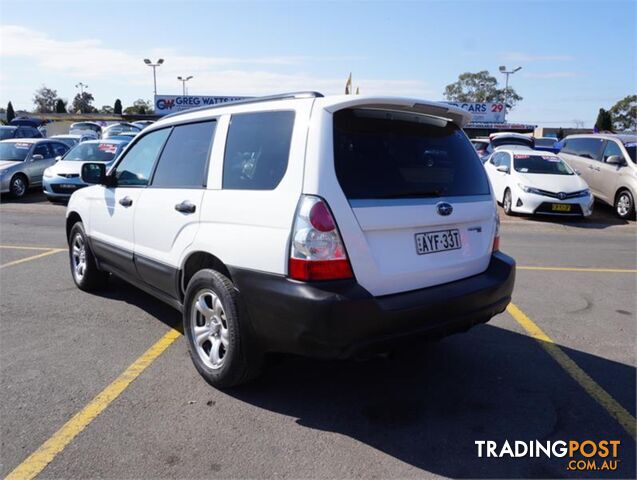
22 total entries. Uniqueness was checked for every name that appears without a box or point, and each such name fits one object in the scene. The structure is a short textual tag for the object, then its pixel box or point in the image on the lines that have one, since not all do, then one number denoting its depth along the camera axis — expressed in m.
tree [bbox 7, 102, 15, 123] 58.80
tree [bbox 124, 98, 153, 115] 78.19
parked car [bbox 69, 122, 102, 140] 32.19
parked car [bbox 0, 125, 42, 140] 22.70
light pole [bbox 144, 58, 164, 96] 52.31
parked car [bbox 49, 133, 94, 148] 18.58
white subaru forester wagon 2.84
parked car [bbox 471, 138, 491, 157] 19.43
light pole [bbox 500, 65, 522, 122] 51.31
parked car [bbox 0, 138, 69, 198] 13.95
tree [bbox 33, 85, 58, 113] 115.81
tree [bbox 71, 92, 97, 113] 111.31
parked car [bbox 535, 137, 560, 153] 29.20
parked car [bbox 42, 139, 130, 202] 13.16
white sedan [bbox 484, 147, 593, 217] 11.73
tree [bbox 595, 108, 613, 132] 55.69
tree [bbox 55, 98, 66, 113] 71.31
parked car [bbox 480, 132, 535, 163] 18.89
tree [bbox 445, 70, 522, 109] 105.69
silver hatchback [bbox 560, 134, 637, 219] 12.30
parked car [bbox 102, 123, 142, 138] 26.66
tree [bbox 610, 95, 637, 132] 74.94
